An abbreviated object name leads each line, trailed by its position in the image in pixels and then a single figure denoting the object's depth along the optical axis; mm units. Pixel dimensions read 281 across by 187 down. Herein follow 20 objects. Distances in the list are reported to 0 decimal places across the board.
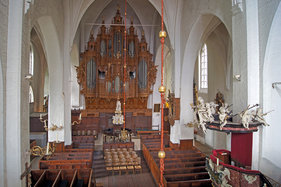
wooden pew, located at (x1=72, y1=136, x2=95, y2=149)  14138
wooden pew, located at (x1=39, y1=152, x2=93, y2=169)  9516
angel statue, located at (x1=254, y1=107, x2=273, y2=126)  5518
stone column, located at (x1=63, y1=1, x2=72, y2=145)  12648
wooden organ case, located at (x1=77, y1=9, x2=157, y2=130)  18984
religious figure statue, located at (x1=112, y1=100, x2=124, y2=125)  12312
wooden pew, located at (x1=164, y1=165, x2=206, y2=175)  8898
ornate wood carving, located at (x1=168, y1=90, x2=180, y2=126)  13375
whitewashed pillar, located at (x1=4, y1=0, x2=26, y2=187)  5906
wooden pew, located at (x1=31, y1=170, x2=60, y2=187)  8391
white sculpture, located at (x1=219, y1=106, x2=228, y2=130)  5562
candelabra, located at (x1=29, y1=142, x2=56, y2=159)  7117
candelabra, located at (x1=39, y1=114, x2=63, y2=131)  11773
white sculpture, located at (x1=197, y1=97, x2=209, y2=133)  6024
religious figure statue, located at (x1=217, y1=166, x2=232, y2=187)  5109
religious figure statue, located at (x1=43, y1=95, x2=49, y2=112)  21078
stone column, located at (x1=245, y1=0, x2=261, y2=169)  6234
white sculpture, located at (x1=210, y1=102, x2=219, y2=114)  6109
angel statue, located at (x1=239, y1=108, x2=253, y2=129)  5398
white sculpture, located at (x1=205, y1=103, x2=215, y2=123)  5949
